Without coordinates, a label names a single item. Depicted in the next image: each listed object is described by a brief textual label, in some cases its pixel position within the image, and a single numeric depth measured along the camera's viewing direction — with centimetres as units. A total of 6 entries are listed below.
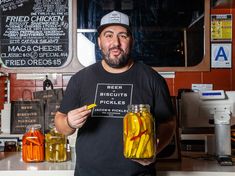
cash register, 148
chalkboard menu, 221
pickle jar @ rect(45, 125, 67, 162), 144
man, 115
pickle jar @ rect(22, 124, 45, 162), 142
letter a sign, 234
